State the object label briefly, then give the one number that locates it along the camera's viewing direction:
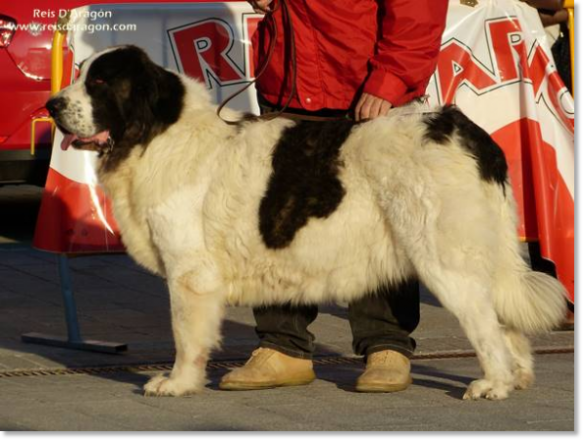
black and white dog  11.55
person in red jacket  12.18
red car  21.08
